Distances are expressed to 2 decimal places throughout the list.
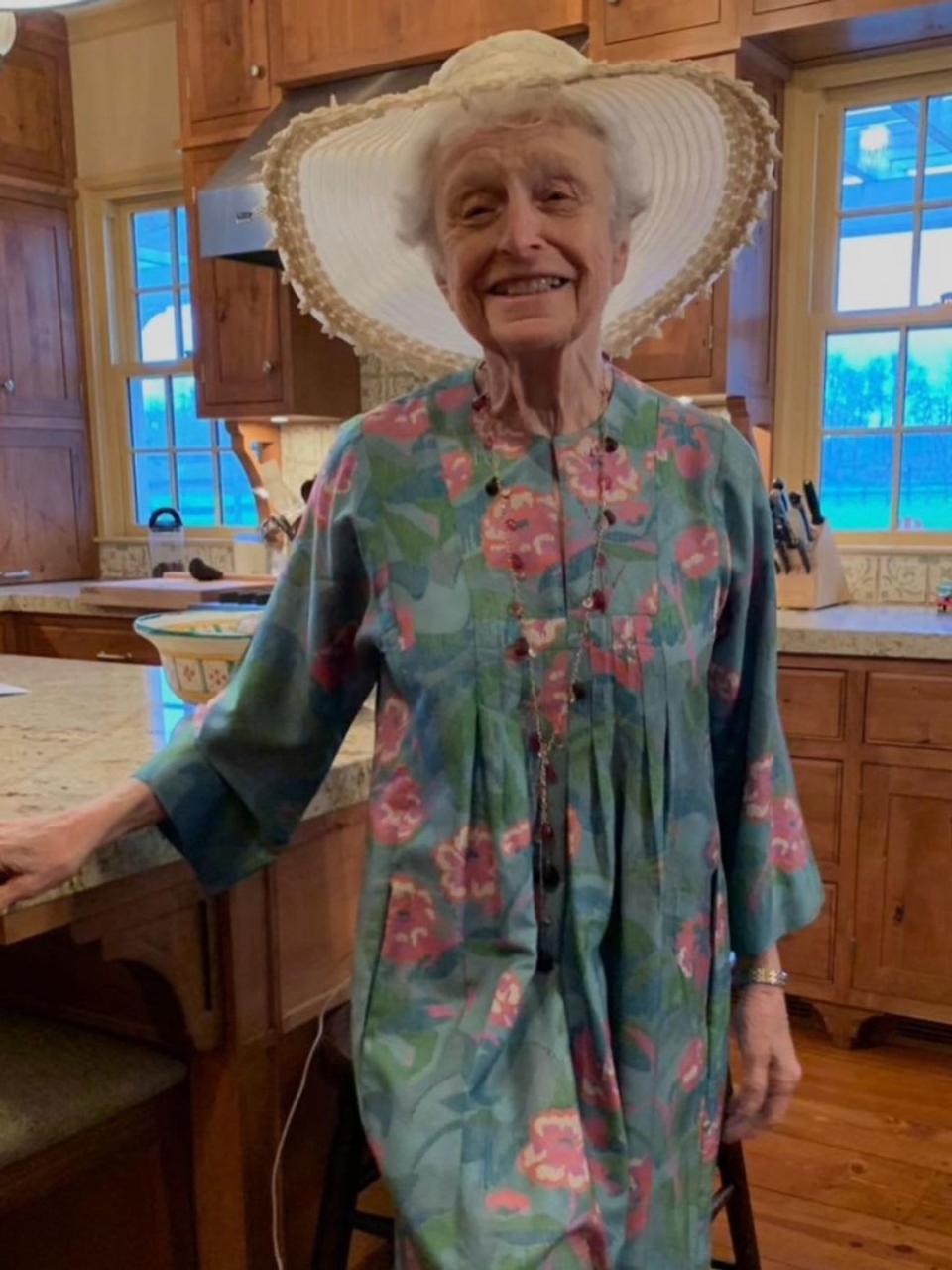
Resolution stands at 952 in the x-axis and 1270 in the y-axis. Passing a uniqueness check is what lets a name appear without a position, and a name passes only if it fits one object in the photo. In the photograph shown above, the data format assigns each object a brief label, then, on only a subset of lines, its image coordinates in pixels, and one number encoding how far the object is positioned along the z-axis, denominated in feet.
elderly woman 3.06
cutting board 11.66
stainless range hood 10.42
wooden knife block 9.45
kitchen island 3.68
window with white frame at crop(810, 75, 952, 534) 9.87
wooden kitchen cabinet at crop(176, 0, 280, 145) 11.31
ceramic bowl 4.31
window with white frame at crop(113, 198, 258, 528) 14.60
